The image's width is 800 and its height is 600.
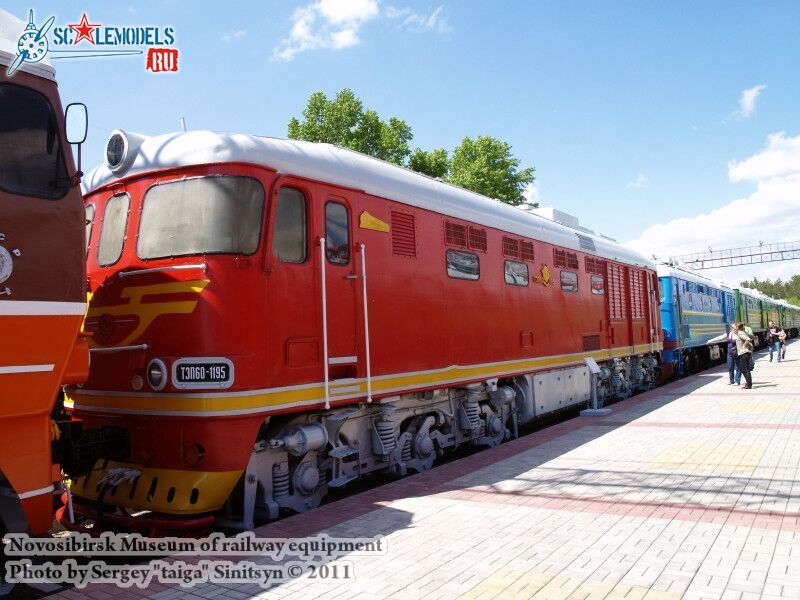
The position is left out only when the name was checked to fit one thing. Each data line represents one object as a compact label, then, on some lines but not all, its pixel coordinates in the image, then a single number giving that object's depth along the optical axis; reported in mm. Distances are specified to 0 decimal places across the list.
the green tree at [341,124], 28891
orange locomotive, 3893
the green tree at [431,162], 31688
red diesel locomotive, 5340
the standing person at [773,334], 24214
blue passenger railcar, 18688
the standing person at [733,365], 15492
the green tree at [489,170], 33781
